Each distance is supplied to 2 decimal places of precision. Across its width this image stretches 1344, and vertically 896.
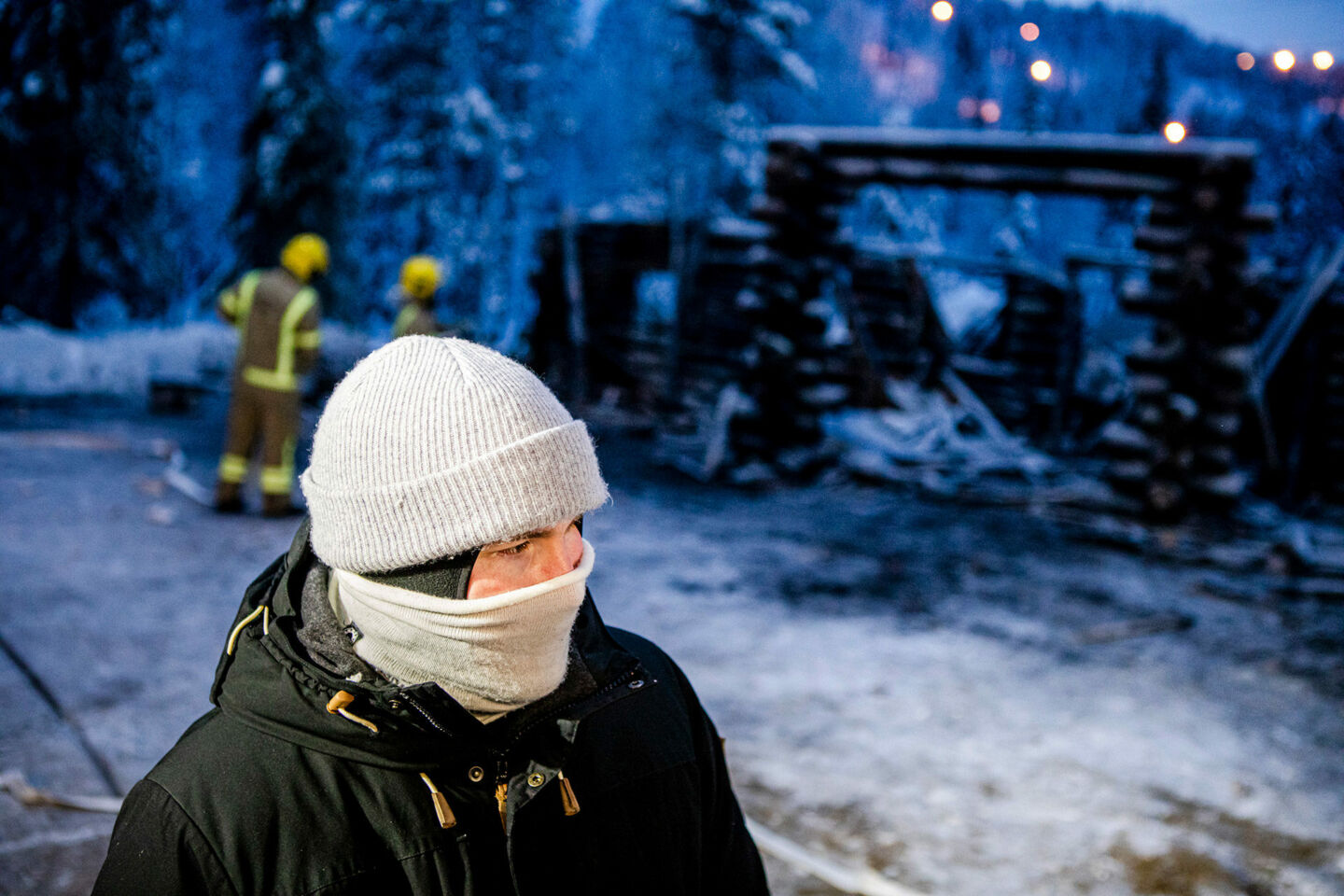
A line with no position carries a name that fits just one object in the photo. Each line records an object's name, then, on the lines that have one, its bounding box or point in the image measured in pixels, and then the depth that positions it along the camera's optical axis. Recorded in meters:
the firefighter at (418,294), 8.61
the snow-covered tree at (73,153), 14.35
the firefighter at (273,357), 7.57
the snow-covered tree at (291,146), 19.33
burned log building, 9.45
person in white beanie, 1.36
